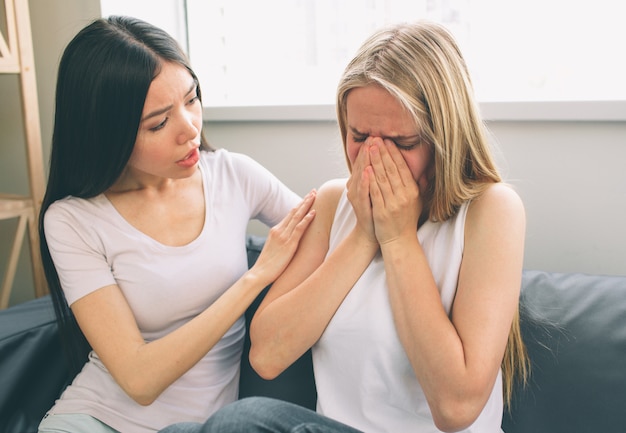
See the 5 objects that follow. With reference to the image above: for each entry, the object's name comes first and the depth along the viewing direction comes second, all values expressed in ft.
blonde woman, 3.26
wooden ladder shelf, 6.20
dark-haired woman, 4.01
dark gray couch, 3.88
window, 5.26
